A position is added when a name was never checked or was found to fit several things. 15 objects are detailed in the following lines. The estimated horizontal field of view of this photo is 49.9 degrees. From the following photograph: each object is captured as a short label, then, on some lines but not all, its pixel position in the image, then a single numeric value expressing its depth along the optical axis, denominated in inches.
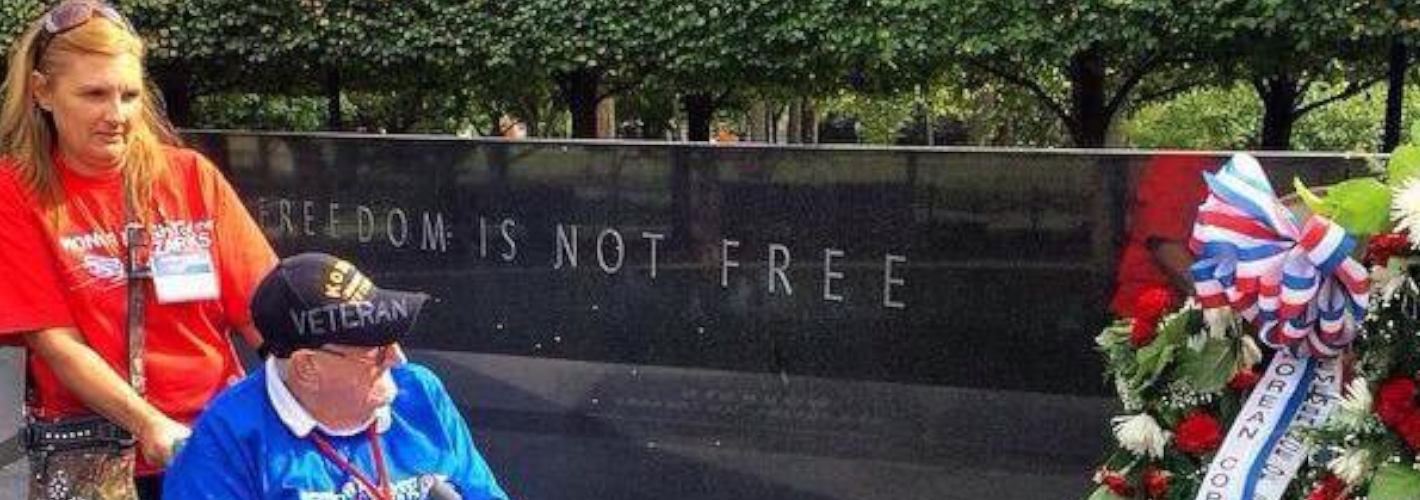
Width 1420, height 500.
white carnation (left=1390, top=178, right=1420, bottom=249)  91.7
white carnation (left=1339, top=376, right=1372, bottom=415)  100.7
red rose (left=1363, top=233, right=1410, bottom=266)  100.0
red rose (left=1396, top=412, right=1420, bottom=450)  96.8
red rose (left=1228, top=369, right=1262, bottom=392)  112.0
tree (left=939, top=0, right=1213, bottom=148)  275.4
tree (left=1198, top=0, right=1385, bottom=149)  264.7
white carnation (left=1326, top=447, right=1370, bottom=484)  99.5
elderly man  79.4
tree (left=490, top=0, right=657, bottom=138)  305.4
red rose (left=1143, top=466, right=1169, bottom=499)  118.4
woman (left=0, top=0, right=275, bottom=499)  95.0
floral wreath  97.3
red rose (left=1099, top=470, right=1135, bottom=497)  122.0
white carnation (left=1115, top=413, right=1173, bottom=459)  118.2
